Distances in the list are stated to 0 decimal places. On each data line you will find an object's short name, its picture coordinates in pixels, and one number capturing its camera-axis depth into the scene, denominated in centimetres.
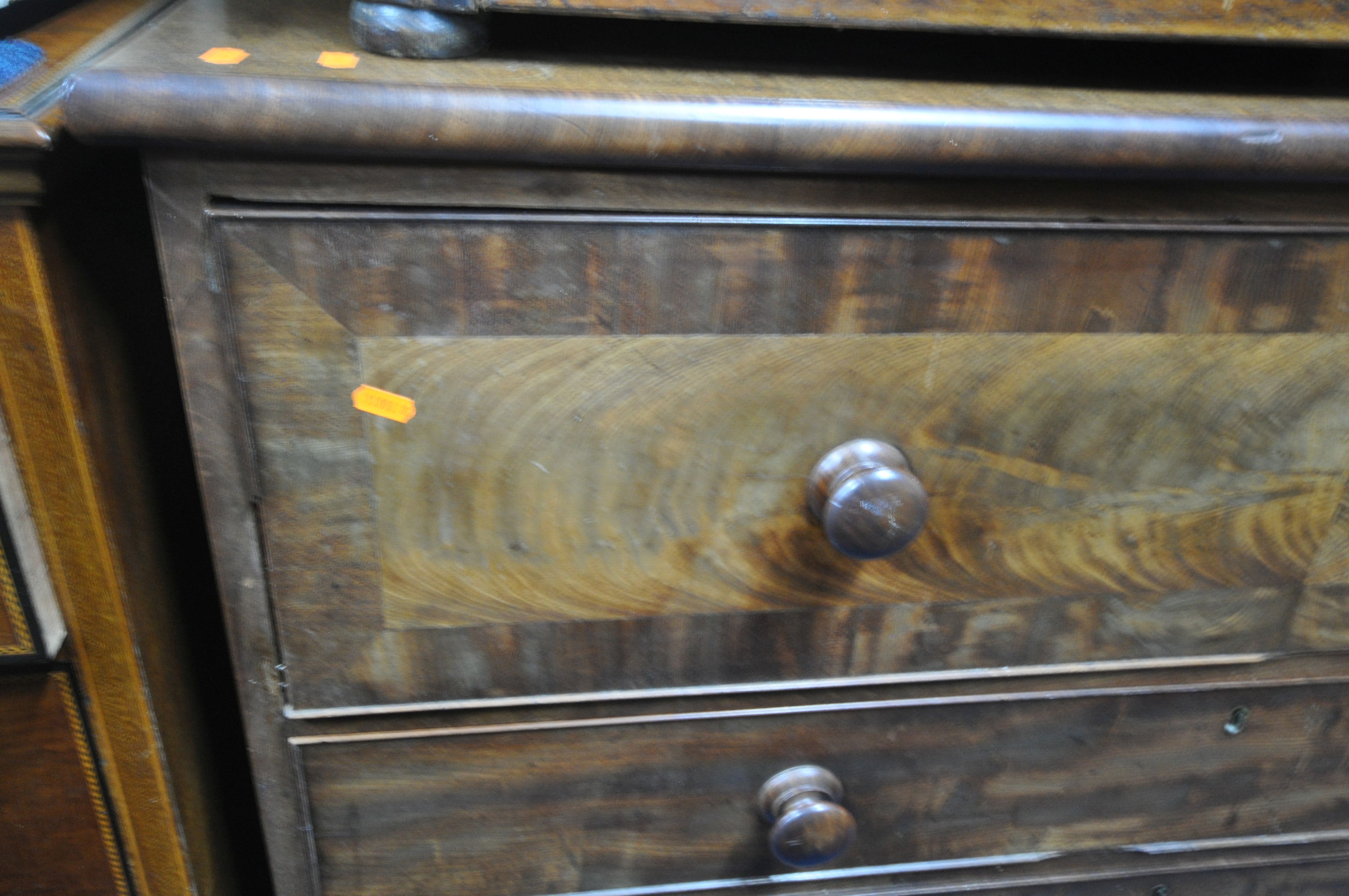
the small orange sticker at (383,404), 33
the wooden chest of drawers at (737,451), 31
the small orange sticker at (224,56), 31
